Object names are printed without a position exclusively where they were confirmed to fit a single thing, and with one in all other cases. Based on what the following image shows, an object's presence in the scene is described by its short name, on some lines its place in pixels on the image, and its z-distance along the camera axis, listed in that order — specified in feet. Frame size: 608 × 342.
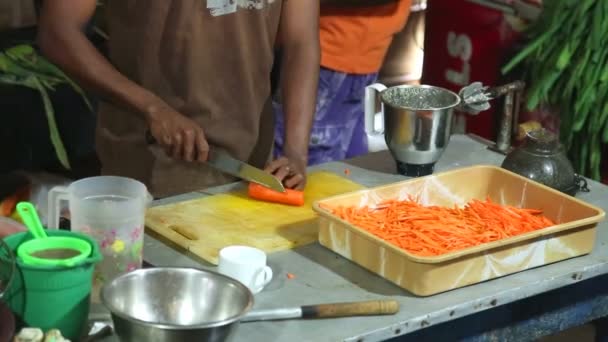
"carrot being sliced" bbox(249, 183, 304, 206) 8.96
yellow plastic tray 7.53
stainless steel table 7.06
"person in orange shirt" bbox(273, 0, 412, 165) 13.11
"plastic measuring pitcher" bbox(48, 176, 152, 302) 7.17
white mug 7.34
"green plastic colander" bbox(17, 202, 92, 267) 6.68
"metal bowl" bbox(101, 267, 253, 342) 6.65
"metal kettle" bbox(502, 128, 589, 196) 9.36
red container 15.66
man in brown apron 9.39
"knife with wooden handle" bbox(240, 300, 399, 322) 7.11
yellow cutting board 8.20
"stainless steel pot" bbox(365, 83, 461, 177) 9.60
